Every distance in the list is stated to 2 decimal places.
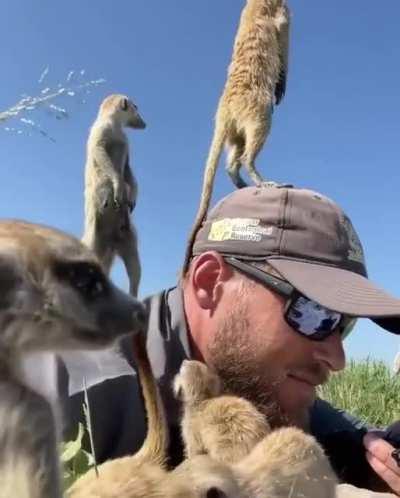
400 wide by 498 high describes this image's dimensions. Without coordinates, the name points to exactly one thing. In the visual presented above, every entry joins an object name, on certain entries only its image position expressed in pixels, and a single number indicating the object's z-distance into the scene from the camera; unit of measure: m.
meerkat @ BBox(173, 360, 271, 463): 0.35
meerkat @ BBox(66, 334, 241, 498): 0.26
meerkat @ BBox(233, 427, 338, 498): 0.30
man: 0.43
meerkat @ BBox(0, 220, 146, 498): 0.19
